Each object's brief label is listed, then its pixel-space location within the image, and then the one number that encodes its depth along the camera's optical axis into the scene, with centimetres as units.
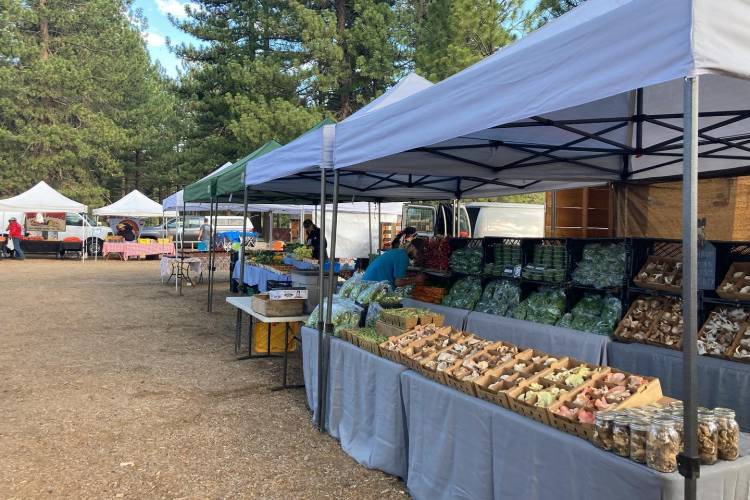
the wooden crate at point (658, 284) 412
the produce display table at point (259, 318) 561
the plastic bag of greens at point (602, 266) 465
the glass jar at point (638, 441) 214
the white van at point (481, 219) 1529
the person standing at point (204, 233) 2475
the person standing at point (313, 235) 1184
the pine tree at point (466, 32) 1630
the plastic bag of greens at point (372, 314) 502
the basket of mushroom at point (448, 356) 337
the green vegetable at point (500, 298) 557
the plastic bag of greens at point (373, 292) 536
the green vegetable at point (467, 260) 610
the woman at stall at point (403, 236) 877
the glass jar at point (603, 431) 228
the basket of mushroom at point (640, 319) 423
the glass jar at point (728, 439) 221
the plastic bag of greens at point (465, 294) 601
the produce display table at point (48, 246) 2355
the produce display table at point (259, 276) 1062
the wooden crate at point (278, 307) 562
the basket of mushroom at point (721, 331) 367
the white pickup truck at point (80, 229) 2628
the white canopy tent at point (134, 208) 2316
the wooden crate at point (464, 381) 307
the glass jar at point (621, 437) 221
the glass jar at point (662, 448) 208
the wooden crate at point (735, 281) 374
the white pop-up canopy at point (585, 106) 192
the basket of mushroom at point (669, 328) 395
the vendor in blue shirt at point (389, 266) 637
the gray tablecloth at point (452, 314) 583
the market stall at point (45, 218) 2222
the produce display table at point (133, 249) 2362
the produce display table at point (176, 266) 1538
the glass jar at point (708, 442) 217
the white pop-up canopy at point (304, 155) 466
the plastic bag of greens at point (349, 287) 588
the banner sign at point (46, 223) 2642
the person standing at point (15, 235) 2317
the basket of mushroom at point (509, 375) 292
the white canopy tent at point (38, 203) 2202
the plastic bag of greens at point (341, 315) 489
